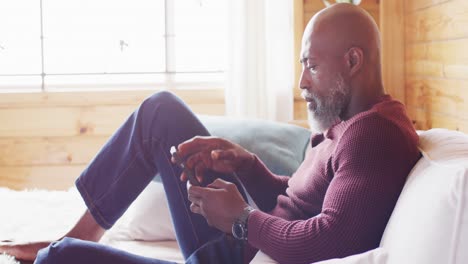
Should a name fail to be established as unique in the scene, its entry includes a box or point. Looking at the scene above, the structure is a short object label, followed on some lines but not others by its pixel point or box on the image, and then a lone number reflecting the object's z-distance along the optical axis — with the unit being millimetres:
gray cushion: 2240
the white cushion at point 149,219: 2102
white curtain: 2852
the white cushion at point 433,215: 1015
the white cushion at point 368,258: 1116
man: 1276
